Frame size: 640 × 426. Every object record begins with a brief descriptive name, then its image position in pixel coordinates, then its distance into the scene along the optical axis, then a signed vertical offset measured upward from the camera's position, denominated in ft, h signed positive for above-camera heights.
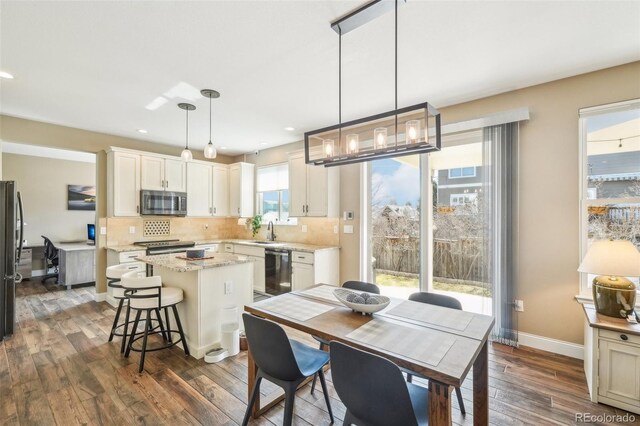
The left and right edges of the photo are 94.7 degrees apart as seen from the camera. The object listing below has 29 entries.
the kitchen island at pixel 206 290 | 9.58 -2.68
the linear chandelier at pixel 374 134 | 5.93 +1.78
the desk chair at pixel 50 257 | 19.90 -3.05
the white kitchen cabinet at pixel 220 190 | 19.61 +1.52
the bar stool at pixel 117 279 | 9.58 -2.34
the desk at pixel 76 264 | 18.31 -3.28
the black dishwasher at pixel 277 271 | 14.97 -3.06
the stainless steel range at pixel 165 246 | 15.01 -1.78
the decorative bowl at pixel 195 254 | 10.96 -1.55
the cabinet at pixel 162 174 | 16.33 +2.25
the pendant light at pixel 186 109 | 10.94 +4.25
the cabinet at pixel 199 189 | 18.29 +1.52
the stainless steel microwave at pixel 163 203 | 16.05 +0.56
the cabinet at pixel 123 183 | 15.21 +1.55
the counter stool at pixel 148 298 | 8.87 -2.66
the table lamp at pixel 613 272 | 7.01 -1.44
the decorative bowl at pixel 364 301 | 6.10 -1.95
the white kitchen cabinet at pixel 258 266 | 16.26 -2.98
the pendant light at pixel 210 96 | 10.36 +4.25
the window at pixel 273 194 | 18.66 +1.25
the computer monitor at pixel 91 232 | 22.58 -1.49
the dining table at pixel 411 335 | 4.15 -2.18
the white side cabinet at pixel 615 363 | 6.78 -3.60
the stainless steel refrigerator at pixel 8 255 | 10.77 -1.56
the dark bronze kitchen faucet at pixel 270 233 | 18.62 -1.30
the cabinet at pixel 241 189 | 19.44 +1.56
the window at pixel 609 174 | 8.58 +1.13
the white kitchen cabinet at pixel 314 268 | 13.84 -2.68
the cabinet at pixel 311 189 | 14.64 +1.21
